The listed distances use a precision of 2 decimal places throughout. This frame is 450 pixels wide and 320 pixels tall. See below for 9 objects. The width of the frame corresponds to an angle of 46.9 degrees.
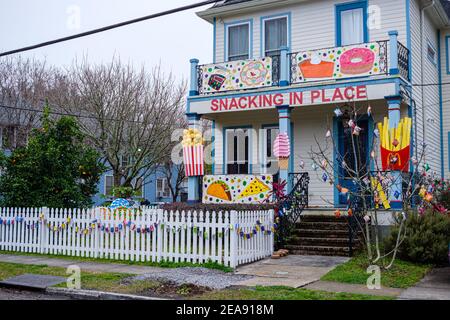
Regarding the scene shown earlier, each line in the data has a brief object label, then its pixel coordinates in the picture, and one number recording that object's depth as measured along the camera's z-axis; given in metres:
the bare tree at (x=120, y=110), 27.42
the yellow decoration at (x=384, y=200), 13.62
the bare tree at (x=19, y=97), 30.58
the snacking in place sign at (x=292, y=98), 14.55
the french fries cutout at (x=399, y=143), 13.30
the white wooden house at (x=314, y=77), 14.94
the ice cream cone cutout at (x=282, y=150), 15.42
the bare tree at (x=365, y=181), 10.90
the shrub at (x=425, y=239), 11.40
